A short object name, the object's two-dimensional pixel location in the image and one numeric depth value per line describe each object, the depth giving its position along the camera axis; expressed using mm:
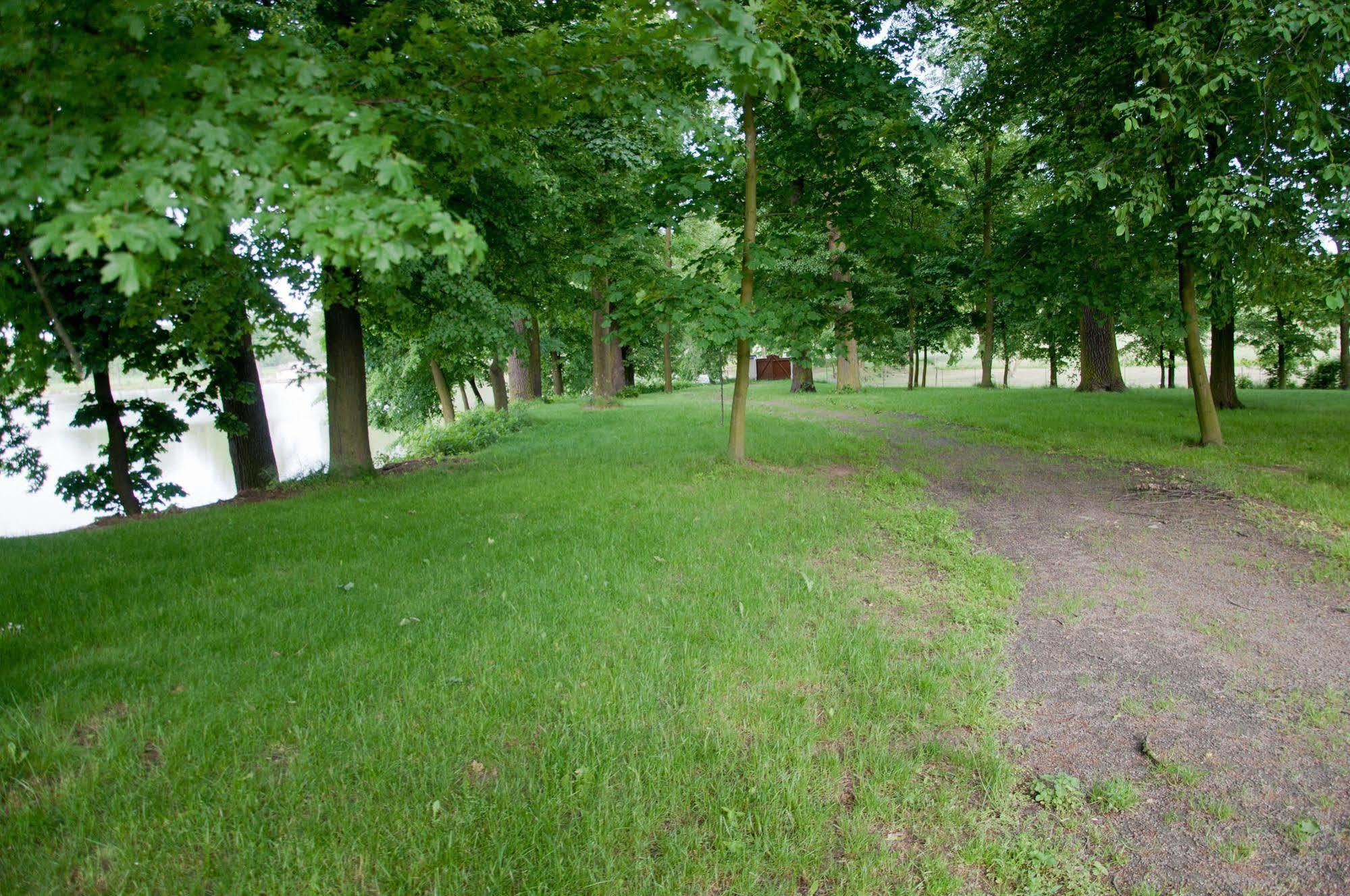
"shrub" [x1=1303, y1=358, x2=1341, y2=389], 28906
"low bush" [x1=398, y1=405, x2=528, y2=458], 13977
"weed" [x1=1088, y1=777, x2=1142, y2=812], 2670
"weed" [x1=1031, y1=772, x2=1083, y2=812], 2695
